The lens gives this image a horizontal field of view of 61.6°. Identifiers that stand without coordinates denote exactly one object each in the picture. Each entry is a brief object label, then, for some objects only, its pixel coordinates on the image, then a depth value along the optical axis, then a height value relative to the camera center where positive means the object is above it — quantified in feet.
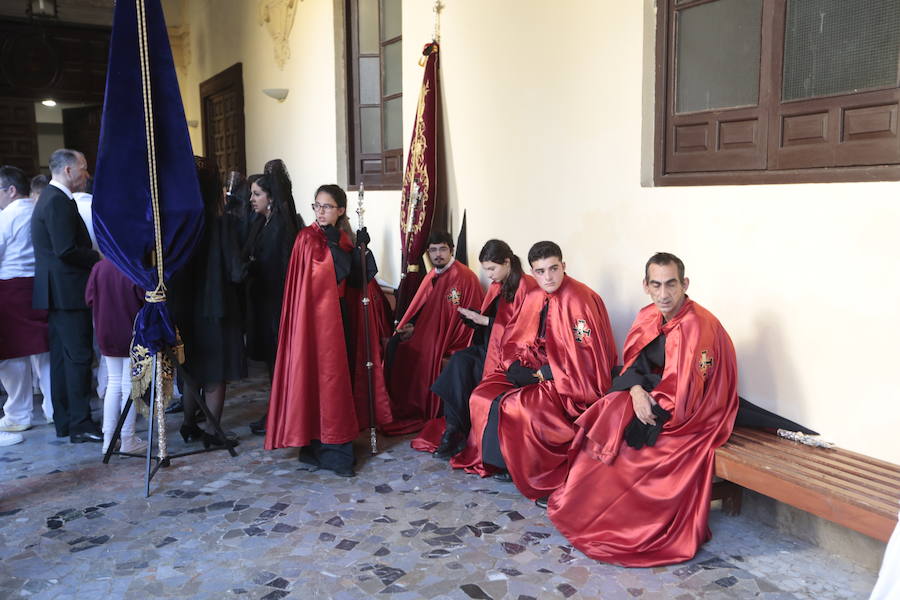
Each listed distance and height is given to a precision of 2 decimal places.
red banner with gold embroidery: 18.53 +0.68
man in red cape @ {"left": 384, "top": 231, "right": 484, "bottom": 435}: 16.51 -2.62
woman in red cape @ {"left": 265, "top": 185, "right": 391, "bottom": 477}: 13.62 -2.56
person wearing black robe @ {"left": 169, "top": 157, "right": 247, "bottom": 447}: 13.79 -1.54
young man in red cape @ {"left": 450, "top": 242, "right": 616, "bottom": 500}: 12.25 -2.88
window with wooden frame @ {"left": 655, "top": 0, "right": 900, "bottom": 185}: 9.95 +1.76
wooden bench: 8.61 -3.29
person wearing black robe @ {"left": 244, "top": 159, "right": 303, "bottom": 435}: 16.07 -0.77
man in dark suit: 14.97 -1.37
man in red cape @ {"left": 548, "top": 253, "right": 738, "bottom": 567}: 10.28 -3.30
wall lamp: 27.43 +4.50
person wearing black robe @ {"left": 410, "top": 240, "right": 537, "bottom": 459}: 14.15 -2.60
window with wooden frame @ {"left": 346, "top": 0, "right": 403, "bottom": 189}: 21.58 +3.66
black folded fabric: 10.96 -3.05
